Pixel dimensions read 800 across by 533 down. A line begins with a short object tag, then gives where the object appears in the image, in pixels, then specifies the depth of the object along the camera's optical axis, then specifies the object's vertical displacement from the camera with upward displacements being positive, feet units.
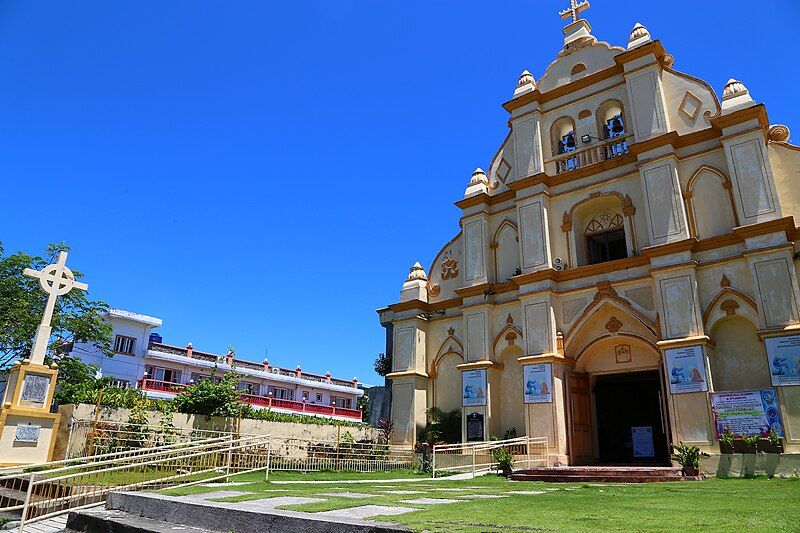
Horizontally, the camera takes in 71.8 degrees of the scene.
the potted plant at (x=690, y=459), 42.29 -0.47
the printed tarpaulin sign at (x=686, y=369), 46.14 +6.70
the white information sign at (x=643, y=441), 57.21 +1.01
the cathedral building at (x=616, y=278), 46.26 +16.56
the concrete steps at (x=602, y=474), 41.52 -1.80
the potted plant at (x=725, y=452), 42.96 +0.12
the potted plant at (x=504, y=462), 48.19 -1.23
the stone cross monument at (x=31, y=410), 38.58 +1.54
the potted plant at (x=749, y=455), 41.86 -0.04
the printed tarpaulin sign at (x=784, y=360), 42.50 +7.07
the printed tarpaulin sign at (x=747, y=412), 42.63 +3.17
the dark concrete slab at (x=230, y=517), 15.58 -2.44
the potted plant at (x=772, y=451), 40.98 +0.30
